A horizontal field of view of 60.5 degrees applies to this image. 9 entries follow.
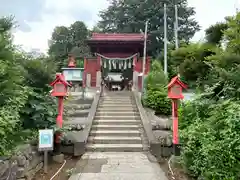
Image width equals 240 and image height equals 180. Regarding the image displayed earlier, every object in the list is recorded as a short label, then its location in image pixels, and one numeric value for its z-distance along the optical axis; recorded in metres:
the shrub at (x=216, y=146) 2.94
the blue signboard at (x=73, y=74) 10.30
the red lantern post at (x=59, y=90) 5.13
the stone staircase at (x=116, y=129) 5.79
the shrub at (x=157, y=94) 8.60
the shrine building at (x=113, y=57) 13.32
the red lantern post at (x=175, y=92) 5.14
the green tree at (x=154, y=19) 21.90
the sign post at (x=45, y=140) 4.16
